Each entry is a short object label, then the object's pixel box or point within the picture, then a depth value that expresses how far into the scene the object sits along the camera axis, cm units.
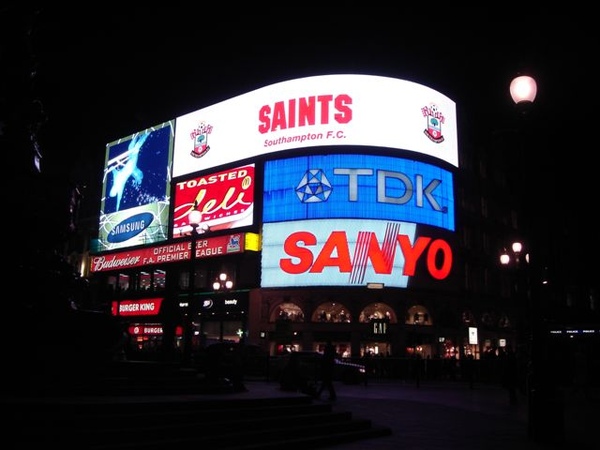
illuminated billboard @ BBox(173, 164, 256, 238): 5106
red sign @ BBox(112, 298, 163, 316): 5806
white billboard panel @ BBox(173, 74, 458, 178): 4791
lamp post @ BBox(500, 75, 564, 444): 1194
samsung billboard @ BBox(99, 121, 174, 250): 6097
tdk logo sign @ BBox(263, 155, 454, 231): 4616
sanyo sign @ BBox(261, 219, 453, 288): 4534
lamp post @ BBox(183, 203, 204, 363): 2173
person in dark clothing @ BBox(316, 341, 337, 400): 1894
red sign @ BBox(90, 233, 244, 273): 4956
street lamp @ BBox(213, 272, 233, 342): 3825
